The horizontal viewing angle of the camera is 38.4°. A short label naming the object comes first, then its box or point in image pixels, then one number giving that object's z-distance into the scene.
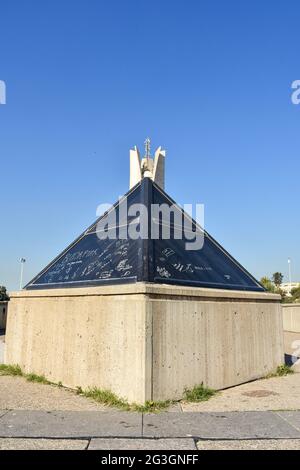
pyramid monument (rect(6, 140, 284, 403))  6.69
